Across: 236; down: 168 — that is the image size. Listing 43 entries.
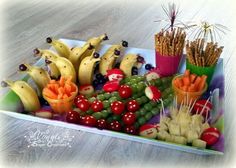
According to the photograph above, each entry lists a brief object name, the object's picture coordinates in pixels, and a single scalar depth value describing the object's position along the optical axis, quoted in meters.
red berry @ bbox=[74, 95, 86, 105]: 1.07
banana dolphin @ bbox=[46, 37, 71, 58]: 1.25
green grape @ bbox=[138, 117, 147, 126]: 1.04
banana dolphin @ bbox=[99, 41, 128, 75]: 1.24
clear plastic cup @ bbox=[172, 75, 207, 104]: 1.08
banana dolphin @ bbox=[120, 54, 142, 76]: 1.24
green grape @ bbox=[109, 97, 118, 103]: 1.08
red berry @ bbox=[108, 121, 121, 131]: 0.99
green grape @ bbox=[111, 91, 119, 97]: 1.11
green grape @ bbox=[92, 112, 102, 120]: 1.03
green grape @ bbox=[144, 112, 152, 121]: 1.05
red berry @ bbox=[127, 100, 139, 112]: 1.06
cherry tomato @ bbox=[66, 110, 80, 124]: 1.01
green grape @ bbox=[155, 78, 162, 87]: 1.17
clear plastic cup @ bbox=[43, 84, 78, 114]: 1.06
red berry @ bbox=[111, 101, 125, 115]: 1.04
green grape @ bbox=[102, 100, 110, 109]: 1.07
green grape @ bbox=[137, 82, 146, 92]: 1.13
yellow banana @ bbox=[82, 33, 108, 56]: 1.27
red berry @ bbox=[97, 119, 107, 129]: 0.99
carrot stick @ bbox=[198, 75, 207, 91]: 1.10
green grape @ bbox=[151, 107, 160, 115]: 1.07
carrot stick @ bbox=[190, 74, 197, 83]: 1.11
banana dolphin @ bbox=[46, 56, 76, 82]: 1.15
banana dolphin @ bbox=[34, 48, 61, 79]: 1.18
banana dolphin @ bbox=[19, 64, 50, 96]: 1.12
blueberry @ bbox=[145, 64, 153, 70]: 1.28
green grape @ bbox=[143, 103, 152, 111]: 1.07
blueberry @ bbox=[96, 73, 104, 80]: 1.23
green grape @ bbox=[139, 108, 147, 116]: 1.06
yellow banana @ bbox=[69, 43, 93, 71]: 1.23
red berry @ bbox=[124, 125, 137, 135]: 0.98
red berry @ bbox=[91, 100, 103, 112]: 1.05
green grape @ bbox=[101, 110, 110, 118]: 1.04
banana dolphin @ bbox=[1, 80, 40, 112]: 1.07
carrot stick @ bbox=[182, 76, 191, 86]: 1.10
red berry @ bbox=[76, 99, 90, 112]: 1.06
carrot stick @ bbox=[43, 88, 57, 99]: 1.06
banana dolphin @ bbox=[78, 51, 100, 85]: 1.17
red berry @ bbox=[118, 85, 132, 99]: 1.10
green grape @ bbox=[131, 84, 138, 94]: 1.13
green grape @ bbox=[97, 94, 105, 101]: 1.10
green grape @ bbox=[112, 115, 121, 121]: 1.04
